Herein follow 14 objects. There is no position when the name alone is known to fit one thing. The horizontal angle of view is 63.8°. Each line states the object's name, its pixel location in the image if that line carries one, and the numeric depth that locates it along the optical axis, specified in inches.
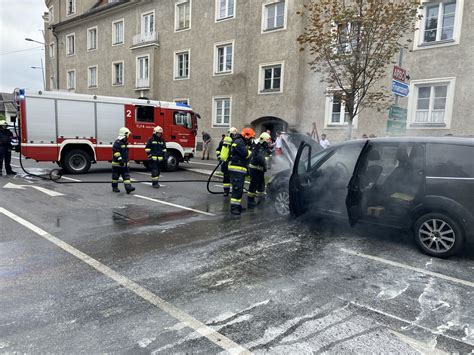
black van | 180.7
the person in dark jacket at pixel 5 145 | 448.5
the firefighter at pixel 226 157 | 350.9
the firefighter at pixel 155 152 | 395.2
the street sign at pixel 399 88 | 347.4
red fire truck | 454.0
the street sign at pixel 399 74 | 344.8
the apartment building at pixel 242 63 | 542.0
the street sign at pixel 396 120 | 370.3
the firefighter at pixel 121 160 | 359.9
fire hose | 412.5
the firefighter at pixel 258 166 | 306.8
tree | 353.1
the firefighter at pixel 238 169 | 283.9
